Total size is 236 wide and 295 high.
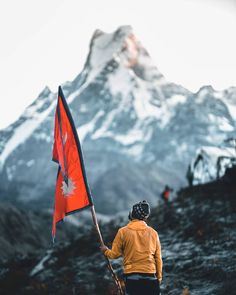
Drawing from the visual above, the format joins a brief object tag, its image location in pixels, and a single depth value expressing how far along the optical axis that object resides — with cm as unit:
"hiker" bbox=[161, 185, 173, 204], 2159
